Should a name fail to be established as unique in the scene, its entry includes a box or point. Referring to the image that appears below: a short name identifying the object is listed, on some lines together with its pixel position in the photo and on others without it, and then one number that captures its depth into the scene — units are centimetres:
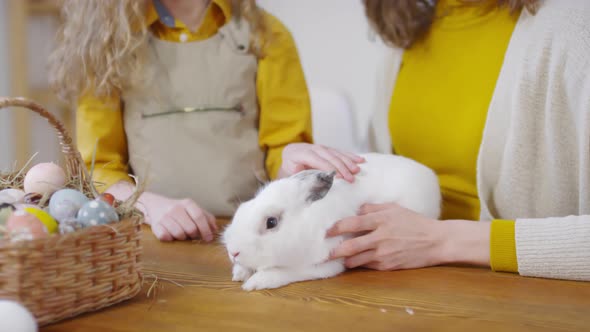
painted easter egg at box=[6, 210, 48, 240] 71
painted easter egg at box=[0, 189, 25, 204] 84
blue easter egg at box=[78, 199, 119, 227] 76
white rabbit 95
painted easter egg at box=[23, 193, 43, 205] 87
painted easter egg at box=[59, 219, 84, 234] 75
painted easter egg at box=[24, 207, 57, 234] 74
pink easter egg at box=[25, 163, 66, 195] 88
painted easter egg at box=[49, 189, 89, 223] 79
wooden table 77
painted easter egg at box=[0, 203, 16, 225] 77
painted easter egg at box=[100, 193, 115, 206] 85
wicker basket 70
